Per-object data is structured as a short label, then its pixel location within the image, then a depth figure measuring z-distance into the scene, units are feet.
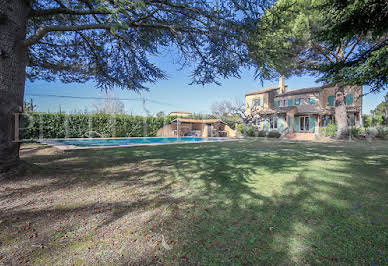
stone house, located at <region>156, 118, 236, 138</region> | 92.87
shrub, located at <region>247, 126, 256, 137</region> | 89.04
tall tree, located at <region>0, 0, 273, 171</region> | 14.03
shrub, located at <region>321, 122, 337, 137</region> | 67.97
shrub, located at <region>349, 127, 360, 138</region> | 64.77
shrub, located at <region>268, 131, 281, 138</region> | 80.94
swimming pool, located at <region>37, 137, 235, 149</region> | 63.21
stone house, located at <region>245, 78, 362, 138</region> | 79.46
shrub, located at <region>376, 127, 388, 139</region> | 63.10
